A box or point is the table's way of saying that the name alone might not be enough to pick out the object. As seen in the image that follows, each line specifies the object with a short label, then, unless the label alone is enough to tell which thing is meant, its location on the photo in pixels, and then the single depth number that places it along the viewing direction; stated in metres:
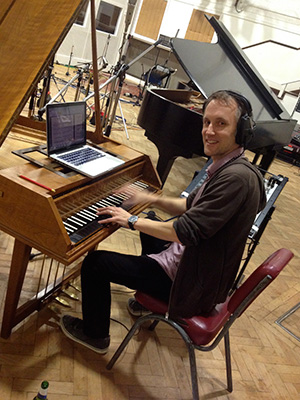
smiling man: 1.52
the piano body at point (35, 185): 1.40
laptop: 1.81
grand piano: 3.49
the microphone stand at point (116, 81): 4.55
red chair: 1.52
